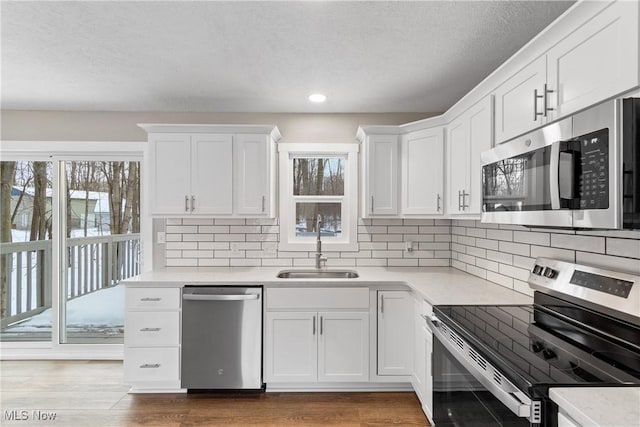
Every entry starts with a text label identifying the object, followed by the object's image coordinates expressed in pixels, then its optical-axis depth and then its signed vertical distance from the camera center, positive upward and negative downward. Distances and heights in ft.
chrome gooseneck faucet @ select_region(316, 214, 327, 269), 10.70 -1.16
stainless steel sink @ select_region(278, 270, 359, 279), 10.56 -1.77
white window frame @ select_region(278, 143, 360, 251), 11.25 +0.61
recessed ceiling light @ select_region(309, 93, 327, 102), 9.57 +3.18
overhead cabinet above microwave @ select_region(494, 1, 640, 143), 3.70 +1.81
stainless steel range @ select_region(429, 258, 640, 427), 3.74 -1.69
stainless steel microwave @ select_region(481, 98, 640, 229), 3.54 +0.51
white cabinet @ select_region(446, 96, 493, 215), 7.06 +1.35
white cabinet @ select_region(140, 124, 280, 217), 9.99 +1.22
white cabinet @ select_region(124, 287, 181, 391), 8.93 -3.05
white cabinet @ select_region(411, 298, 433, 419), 7.38 -3.13
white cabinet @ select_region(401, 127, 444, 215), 9.33 +1.15
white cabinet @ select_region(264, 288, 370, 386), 8.93 -3.02
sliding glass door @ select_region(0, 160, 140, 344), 11.48 -1.03
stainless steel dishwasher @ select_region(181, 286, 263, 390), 8.84 -3.14
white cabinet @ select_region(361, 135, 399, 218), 10.15 +1.15
